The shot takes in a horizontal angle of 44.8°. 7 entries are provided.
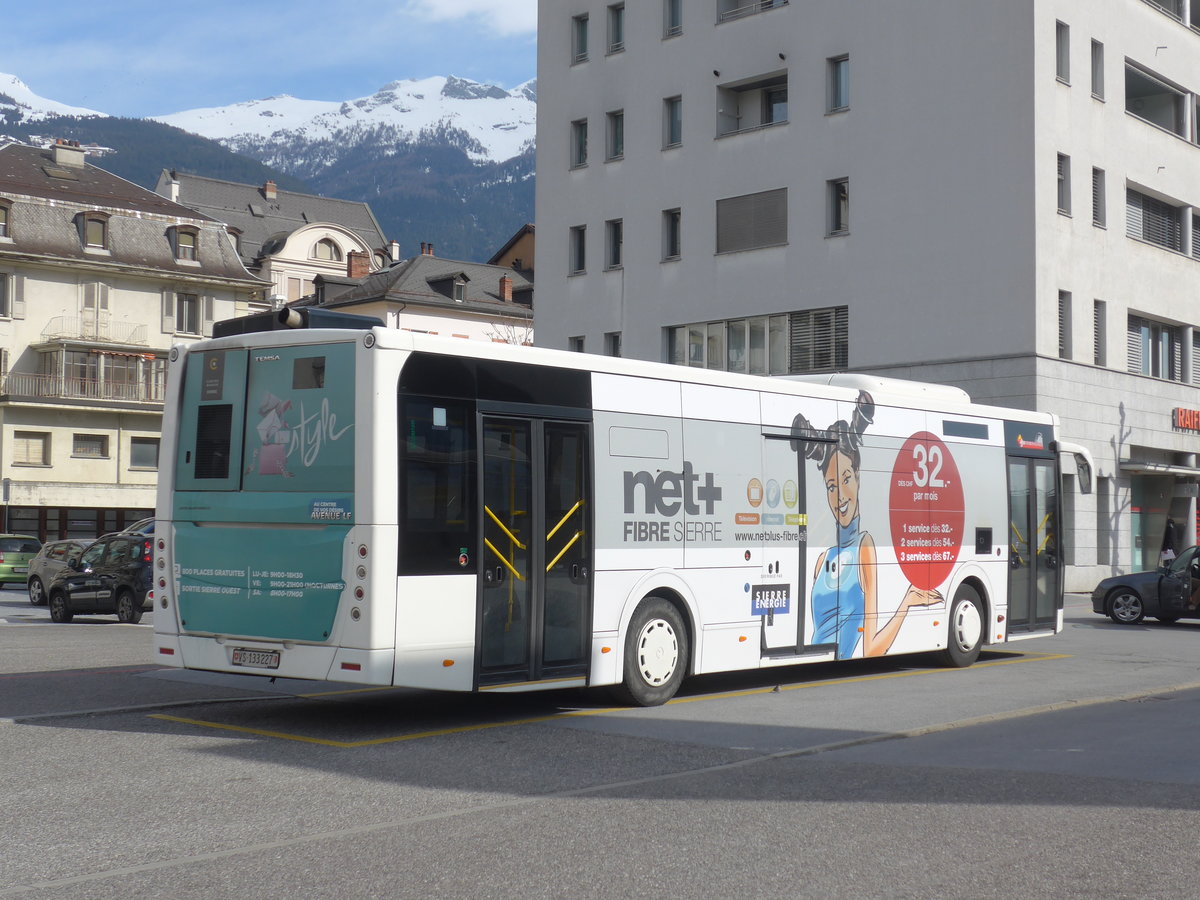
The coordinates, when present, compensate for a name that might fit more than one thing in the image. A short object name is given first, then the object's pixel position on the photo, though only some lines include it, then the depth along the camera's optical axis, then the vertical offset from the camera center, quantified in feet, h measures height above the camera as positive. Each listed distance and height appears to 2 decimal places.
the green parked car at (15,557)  136.87 -3.81
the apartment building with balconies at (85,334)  187.52 +24.69
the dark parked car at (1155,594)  83.87 -3.47
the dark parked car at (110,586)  84.07 -3.92
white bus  35.40 +0.23
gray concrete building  120.88 +29.68
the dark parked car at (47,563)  100.01 -3.21
